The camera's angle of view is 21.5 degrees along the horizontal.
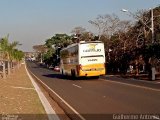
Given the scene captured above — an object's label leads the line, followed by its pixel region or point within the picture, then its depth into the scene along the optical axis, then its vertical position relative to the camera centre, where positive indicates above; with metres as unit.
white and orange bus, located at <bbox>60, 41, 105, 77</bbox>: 38.78 +0.74
